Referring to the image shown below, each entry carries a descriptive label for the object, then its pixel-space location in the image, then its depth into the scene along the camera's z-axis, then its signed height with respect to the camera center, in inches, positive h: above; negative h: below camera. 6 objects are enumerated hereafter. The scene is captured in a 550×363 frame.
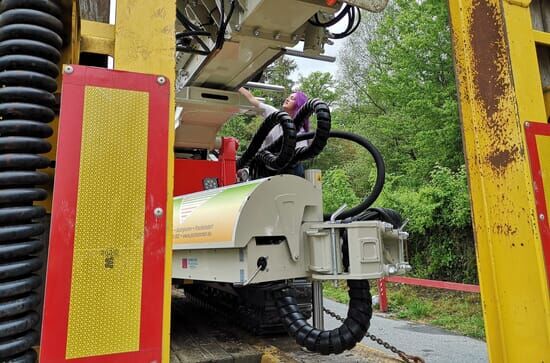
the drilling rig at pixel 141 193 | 43.6 +8.2
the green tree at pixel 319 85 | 1173.7 +469.1
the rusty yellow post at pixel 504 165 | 59.3 +12.2
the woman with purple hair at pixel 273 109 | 160.9 +58.0
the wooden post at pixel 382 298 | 370.0 -36.8
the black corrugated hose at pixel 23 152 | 45.0 +11.9
